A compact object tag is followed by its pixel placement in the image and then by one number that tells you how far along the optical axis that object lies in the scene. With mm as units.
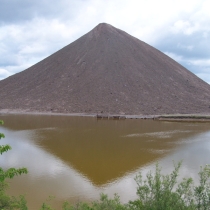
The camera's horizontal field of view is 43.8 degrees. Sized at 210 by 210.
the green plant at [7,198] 6176
